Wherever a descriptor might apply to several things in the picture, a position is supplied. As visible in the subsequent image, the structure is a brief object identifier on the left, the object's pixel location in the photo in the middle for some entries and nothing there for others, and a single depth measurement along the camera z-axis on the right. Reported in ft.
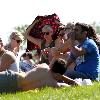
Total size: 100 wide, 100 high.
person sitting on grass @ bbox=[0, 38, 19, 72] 57.93
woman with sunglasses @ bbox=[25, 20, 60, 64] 70.71
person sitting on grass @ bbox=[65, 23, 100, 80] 62.39
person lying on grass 53.88
